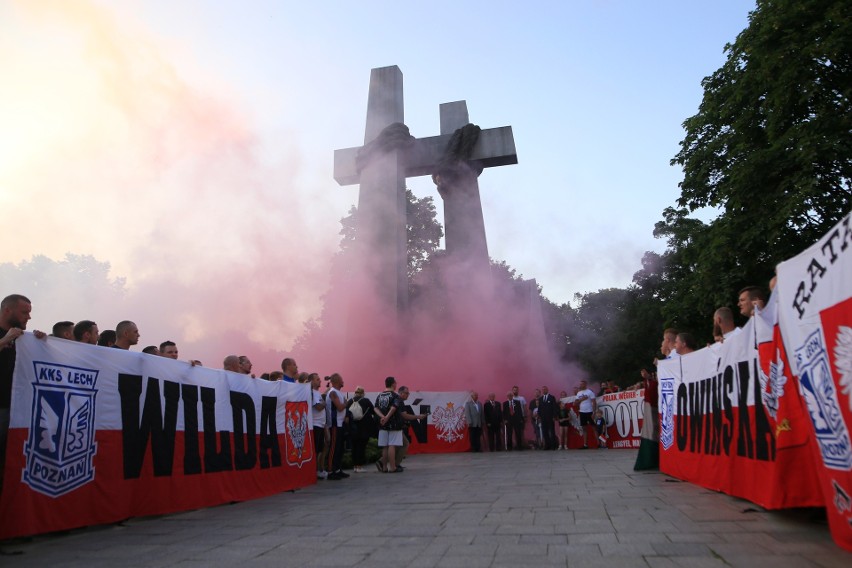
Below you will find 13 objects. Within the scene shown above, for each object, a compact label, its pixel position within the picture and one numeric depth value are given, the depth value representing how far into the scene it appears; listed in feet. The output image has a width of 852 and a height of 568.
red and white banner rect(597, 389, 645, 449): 55.26
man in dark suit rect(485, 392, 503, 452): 64.54
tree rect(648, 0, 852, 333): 50.55
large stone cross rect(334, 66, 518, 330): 81.30
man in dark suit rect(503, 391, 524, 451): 63.72
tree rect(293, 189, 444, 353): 84.17
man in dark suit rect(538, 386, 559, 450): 61.21
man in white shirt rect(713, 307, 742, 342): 22.86
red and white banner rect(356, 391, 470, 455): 65.05
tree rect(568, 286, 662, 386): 128.98
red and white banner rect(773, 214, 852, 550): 11.67
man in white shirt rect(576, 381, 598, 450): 59.72
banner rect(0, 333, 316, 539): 16.94
